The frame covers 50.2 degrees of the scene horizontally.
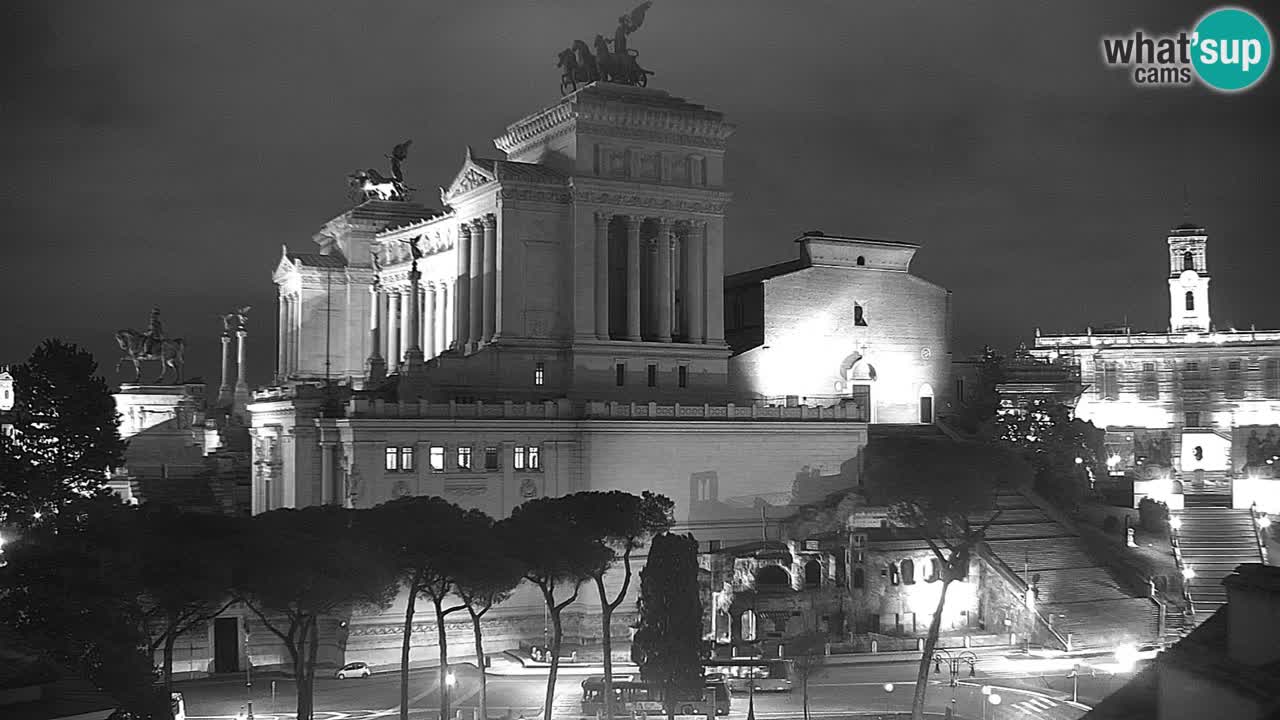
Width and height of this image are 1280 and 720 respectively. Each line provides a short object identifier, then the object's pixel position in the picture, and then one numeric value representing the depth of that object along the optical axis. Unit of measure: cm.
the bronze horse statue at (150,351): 10718
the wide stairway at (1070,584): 7044
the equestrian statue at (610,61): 8631
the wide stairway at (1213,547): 7612
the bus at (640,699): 5684
